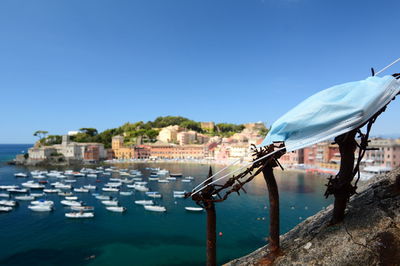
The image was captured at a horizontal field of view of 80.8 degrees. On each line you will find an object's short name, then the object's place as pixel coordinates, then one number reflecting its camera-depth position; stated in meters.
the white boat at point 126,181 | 46.82
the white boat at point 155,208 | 29.55
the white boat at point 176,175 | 56.04
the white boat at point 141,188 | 40.47
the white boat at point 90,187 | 41.75
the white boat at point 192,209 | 29.56
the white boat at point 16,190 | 38.91
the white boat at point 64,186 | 41.59
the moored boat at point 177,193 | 36.56
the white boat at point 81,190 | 39.91
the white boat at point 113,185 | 42.09
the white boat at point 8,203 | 30.59
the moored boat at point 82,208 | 28.55
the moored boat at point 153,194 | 36.09
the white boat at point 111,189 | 39.97
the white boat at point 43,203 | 30.26
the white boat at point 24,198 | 34.24
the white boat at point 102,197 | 34.51
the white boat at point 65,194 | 36.50
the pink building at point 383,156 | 48.00
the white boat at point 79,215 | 26.42
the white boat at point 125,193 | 38.28
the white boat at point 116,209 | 29.22
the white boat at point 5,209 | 28.73
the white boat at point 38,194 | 36.56
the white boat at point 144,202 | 32.12
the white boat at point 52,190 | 38.53
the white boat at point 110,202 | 31.61
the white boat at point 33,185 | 41.61
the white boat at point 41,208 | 29.08
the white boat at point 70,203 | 30.49
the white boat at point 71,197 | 34.00
